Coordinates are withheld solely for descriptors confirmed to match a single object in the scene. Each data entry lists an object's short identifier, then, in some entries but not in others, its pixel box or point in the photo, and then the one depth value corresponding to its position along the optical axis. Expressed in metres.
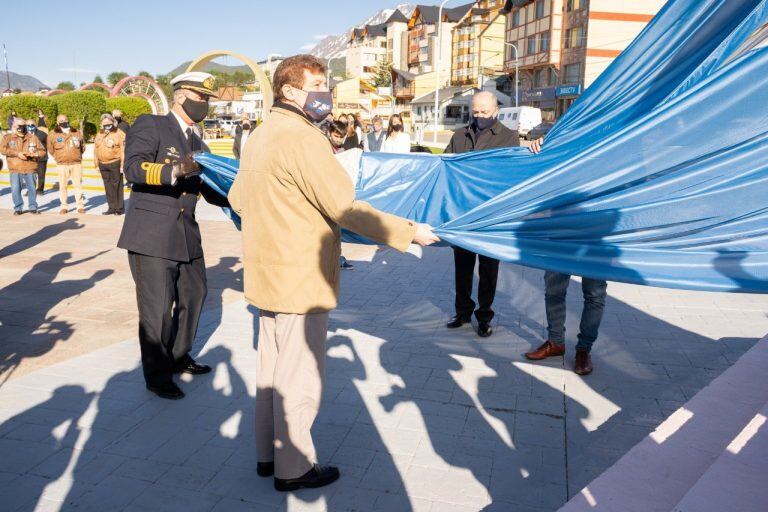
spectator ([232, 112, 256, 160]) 12.06
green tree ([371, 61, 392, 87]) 86.94
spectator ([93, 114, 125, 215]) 12.55
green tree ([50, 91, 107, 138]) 35.19
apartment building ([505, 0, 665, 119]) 48.44
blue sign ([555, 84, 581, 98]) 49.11
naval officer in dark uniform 4.21
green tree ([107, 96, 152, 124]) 36.06
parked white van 42.28
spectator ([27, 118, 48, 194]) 13.54
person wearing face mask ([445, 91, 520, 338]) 5.68
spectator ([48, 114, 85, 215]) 13.16
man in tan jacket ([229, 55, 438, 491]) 2.97
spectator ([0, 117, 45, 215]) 12.77
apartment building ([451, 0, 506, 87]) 68.81
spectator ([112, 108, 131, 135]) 13.55
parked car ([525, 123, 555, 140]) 39.56
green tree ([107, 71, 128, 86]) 105.56
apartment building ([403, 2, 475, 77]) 81.19
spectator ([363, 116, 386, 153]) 11.51
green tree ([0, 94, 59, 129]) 34.62
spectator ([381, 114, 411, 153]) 9.35
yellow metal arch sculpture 12.46
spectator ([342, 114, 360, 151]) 8.83
